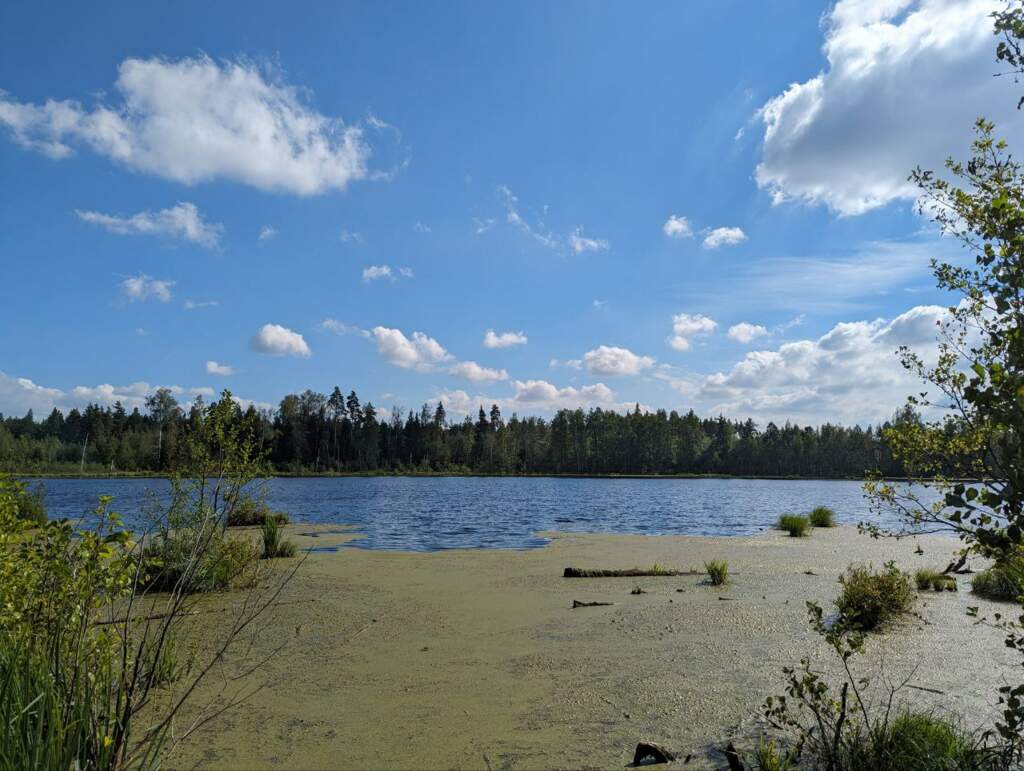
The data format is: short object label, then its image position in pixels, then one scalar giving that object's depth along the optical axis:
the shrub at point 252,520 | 24.30
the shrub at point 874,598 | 9.28
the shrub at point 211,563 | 11.10
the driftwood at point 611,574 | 14.13
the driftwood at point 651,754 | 4.91
